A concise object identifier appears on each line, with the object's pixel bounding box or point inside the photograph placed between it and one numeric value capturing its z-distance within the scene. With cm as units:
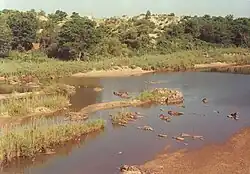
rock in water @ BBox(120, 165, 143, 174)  1491
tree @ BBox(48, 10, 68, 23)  7481
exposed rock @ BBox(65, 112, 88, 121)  2336
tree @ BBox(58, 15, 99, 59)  5078
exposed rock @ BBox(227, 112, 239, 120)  2452
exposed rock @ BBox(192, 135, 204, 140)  2000
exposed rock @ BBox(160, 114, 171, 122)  2372
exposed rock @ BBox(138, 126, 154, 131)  2138
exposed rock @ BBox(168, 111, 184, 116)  2503
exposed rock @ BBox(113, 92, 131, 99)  3079
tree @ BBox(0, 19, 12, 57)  5100
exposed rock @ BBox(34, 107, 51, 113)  2463
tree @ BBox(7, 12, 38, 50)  5747
